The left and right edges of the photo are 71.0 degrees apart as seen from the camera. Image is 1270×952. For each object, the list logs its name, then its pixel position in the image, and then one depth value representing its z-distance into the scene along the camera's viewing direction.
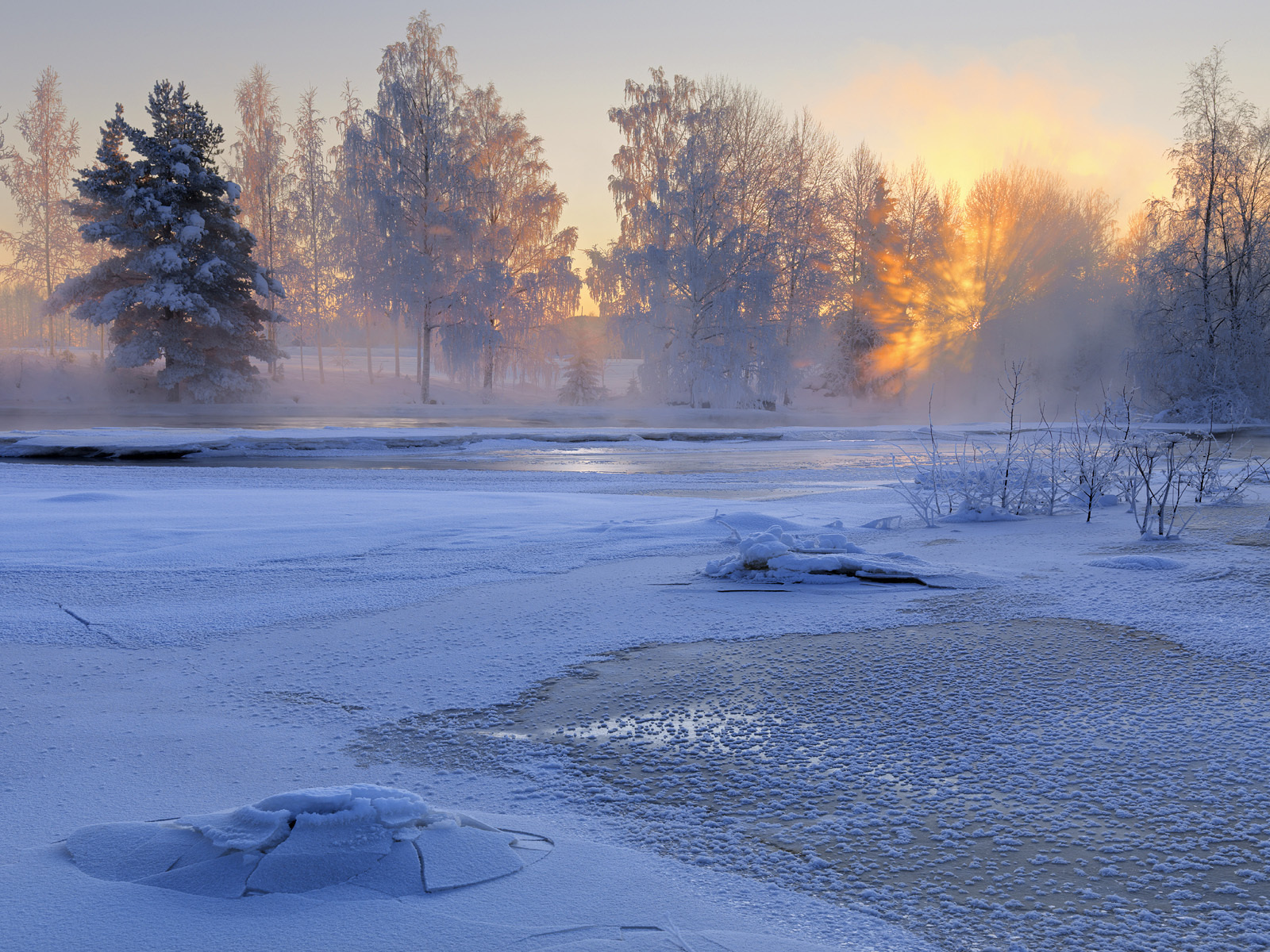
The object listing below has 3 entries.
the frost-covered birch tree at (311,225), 35.38
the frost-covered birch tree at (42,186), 35.12
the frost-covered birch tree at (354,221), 25.70
